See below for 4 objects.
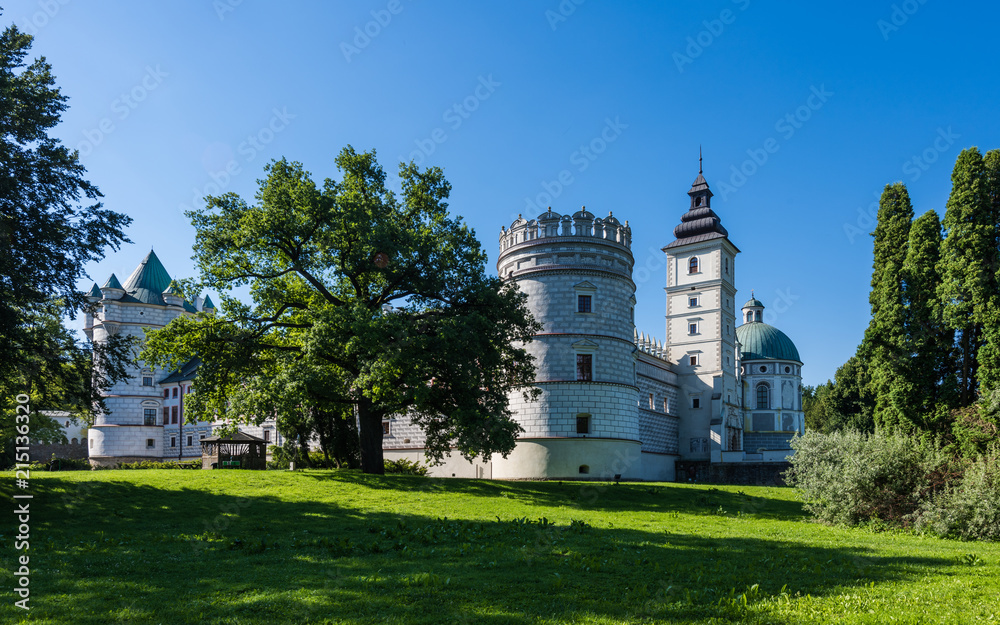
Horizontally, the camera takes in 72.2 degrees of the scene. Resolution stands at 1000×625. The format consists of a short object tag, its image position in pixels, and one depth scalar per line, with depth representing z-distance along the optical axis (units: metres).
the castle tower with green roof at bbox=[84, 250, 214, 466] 60.50
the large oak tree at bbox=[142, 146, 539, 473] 23.89
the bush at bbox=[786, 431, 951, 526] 17.98
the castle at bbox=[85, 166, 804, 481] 35.34
